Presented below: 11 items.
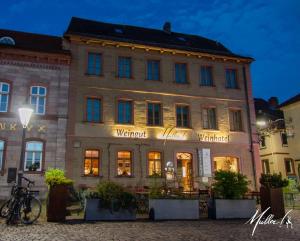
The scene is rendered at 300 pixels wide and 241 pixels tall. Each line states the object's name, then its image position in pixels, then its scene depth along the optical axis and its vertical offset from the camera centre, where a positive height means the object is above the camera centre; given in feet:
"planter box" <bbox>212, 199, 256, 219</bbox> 41.34 -2.37
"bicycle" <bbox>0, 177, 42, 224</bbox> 33.73 -1.47
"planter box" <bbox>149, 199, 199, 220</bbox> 39.42 -2.20
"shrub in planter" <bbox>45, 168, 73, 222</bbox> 36.22 -0.54
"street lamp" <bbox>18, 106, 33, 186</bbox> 38.27 +8.92
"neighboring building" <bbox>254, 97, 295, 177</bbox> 107.04 +11.58
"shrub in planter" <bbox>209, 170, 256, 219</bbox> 41.55 -1.06
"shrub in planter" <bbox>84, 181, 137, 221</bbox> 37.78 -1.42
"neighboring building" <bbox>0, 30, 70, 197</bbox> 60.08 +16.57
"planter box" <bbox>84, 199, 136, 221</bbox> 37.60 -2.50
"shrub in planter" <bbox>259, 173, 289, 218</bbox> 40.60 -0.57
